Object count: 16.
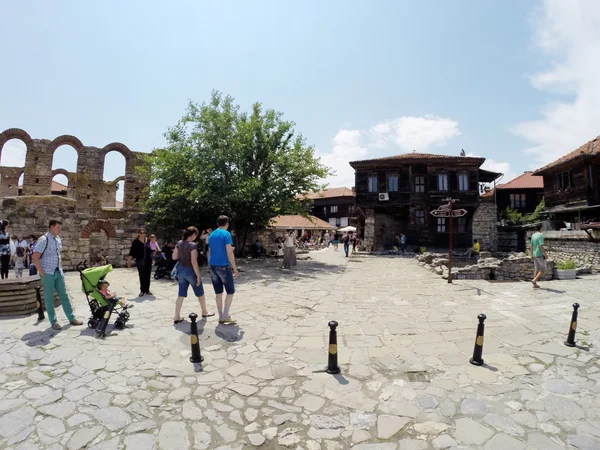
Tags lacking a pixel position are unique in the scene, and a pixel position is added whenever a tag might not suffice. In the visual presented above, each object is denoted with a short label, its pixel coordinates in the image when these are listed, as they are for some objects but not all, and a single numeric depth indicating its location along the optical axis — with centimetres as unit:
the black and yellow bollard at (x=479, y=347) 439
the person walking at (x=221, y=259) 572
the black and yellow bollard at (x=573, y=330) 499
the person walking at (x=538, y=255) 918
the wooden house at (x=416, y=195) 2600
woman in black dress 798
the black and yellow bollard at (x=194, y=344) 433
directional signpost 1054
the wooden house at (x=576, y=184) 2300
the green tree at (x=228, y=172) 1451
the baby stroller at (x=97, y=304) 534
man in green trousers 541
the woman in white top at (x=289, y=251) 1434
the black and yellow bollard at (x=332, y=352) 412
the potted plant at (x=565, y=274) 1122
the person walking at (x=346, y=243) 2214
